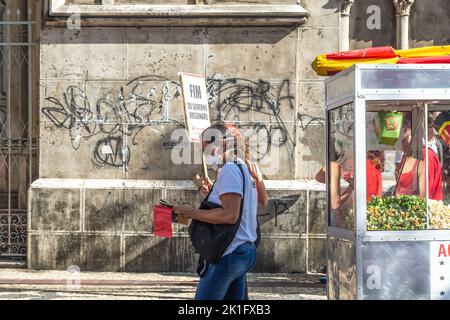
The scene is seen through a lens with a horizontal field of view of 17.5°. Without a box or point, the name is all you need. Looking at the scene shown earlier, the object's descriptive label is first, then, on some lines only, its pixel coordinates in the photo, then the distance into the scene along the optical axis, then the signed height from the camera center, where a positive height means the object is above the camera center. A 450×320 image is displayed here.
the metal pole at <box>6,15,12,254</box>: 20.77 +0.80
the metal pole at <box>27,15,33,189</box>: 20.52 +0.59
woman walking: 10.23 -0.43
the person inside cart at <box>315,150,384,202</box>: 11.75 -0.19
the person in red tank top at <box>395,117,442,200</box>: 12.03 -0.18
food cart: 11.49 -0.25
